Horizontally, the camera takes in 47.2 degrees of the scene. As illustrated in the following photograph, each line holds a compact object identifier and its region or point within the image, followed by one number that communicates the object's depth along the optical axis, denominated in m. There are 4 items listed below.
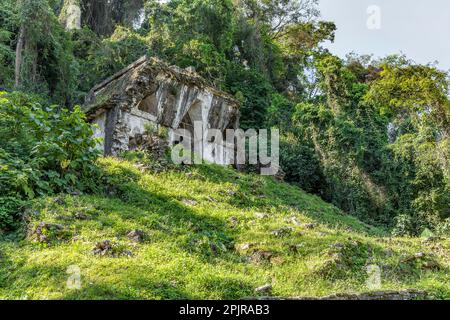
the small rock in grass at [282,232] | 9.65
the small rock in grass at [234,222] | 10.29
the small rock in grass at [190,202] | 11.45
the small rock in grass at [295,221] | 10.99
